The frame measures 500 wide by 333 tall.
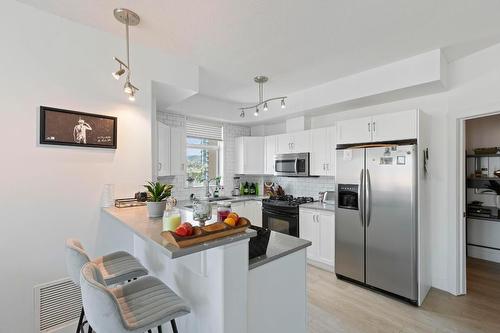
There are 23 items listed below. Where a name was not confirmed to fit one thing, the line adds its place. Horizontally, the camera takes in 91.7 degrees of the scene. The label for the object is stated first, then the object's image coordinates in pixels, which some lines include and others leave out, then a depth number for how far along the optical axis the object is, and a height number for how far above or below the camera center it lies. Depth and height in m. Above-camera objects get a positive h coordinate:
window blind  4.47 +0.73
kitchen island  1.23 -0.69
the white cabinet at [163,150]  3.27 +0.25
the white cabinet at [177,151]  3.56 +0.25
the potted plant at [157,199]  1.86 -0.25
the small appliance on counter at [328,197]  4.13 -0.49
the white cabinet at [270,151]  4.68 +0.34
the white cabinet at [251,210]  4.40 -0.77
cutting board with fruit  1.11 -0.31
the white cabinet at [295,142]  4.16 +0.47
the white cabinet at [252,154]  4.92 +0.29
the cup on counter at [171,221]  1.45 -0.32
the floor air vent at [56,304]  1.94 -1.15
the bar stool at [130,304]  1.05 -0.75
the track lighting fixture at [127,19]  1.87 +1.25
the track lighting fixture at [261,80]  3.28 +1.23
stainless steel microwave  4.14 +0.06
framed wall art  1.99 +0.34
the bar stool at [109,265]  1.46 -0.73
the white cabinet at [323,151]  3.85 +0.28
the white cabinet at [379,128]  2.78 +0.51
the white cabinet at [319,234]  3.53 -1.00
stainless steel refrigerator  2.71 -0.60
